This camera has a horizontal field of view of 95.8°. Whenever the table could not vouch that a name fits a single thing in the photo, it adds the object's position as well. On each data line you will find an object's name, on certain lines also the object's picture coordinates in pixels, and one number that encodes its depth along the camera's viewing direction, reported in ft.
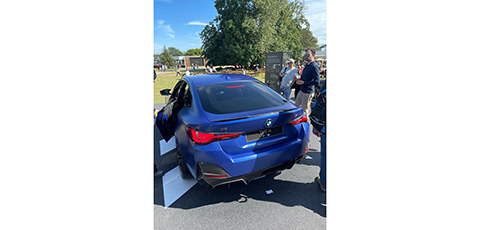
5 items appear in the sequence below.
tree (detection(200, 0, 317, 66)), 93.66
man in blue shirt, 14.46
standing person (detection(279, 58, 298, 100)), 21.15
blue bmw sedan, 7.24
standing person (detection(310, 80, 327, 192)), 7.87
